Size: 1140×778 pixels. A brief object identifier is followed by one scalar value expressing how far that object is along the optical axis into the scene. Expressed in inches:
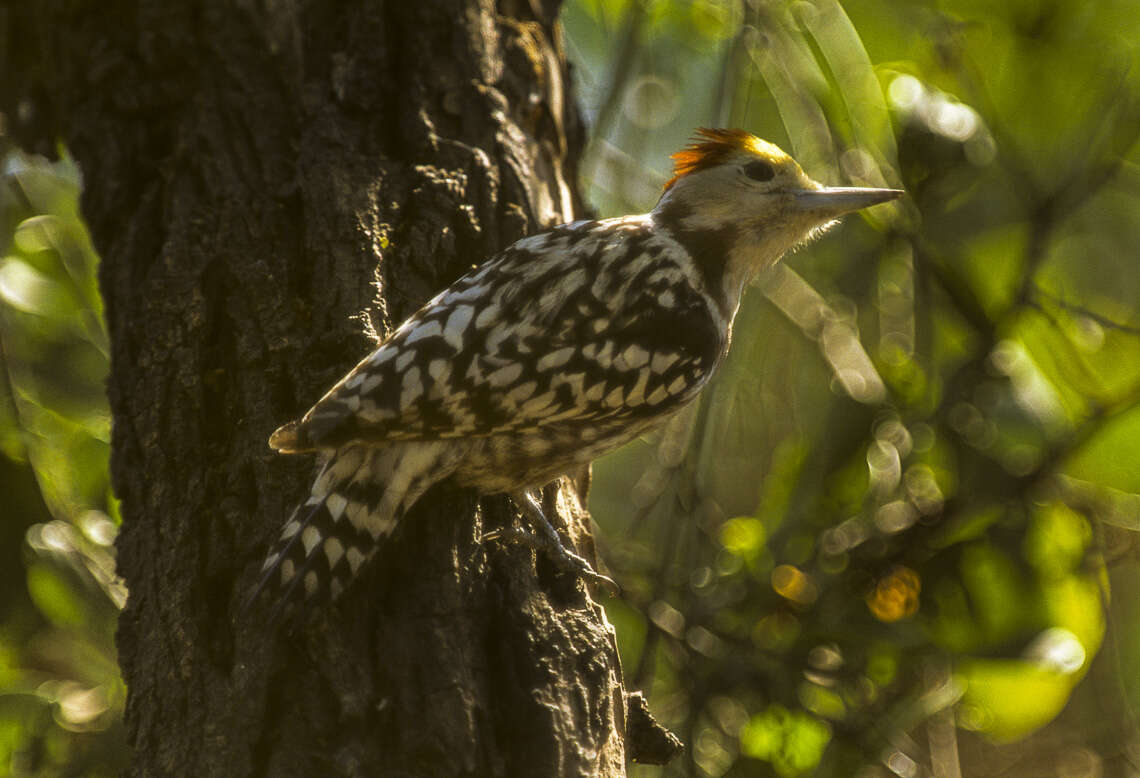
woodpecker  188.2
